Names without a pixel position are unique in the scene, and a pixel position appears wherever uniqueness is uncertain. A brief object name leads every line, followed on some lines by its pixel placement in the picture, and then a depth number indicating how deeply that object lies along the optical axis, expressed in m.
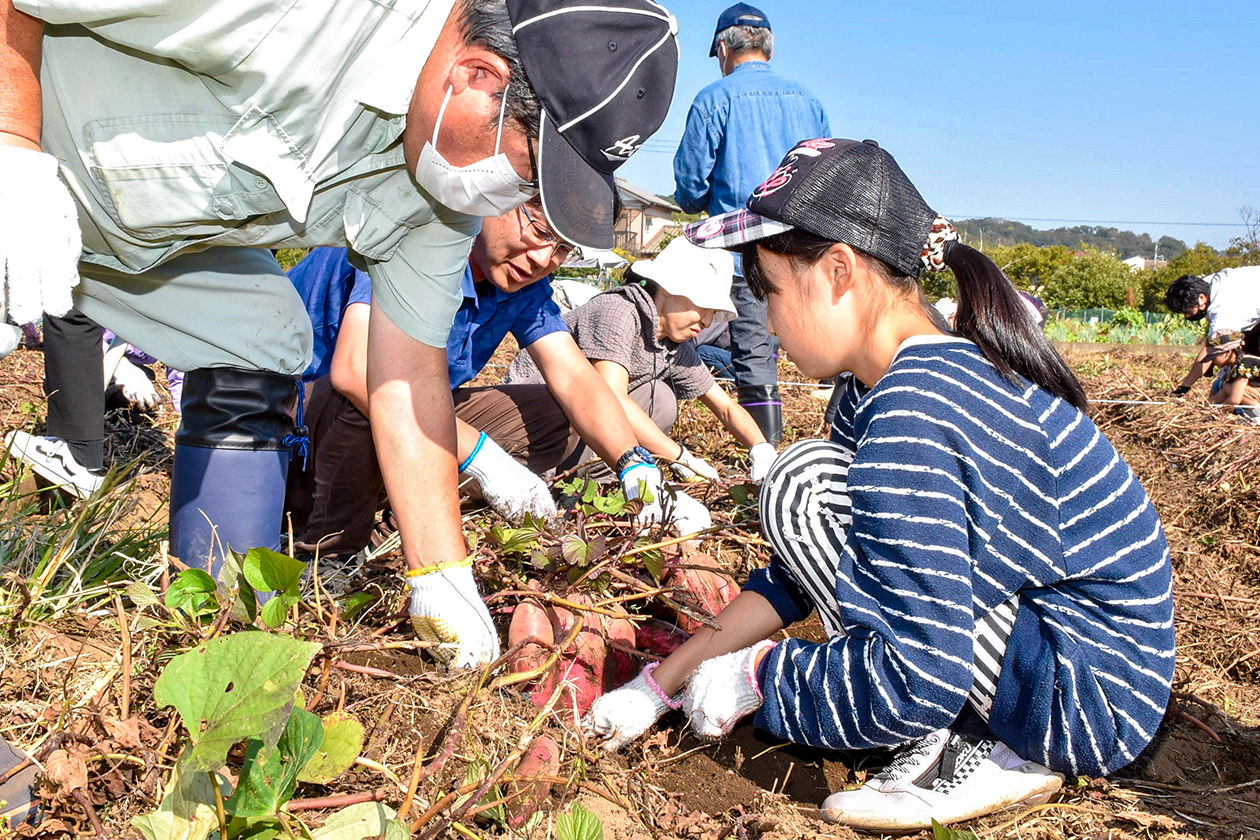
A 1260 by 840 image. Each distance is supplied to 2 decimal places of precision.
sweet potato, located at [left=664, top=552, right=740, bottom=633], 2.08
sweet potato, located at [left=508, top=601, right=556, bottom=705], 1.64
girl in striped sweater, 1.39
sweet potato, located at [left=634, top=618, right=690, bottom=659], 1.99
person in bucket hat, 3.11
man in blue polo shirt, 2.28
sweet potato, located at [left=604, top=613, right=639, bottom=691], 1.91
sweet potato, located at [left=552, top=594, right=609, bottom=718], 1.72
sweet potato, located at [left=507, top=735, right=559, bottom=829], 1.29
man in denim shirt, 4.16
